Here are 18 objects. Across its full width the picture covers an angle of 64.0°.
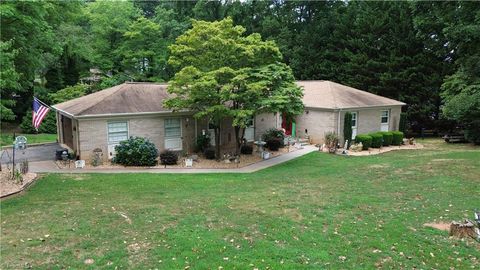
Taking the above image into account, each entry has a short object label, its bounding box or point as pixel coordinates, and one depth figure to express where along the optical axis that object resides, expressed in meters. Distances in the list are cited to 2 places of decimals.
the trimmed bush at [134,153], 18.14
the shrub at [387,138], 26.64
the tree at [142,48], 36.03
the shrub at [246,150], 22.03
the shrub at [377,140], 25.72
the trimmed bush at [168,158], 18.70
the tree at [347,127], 25.23
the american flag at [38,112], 16.31
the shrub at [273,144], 23.48
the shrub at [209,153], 20.53
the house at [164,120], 18.73
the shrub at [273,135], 24.19
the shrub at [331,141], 23.39
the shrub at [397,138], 27.28
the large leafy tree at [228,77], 18.39
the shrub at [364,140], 24.92
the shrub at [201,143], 21.34
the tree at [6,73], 11.43
